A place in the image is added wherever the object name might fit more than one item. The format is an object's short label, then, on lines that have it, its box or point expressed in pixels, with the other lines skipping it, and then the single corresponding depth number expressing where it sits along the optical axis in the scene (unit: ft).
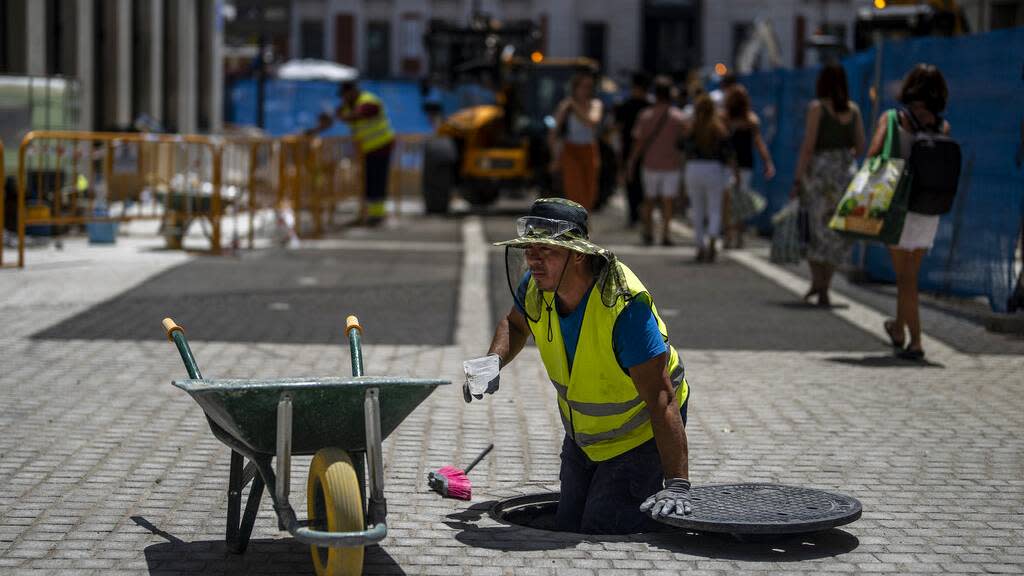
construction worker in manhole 17.81
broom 20.52
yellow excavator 85.71
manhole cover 17.70
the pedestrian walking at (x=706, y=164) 54.19
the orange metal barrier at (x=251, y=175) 56.13
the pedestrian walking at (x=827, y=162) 40.81
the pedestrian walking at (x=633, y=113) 69.56
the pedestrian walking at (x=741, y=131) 57.11
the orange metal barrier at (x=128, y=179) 53.26
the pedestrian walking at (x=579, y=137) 60.70
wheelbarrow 15.81
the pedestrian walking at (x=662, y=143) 58.13
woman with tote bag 32.22
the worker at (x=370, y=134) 70.64
